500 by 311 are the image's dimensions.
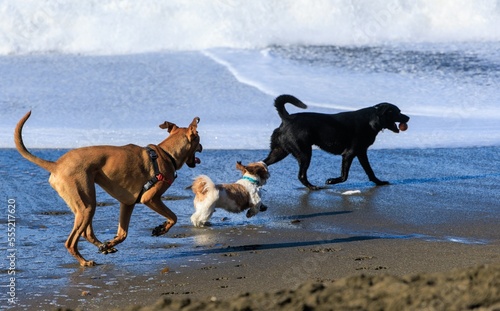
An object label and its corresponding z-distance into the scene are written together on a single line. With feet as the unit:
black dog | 61.87
